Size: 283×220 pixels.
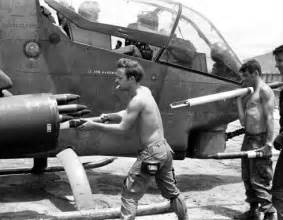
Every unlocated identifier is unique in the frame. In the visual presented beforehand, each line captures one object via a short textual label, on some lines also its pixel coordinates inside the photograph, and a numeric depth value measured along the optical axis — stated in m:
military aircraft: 6.11
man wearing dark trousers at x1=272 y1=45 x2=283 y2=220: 4.44
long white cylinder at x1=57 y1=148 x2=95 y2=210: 5.35
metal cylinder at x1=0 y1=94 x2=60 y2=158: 5.01
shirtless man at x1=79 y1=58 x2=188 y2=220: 4.59
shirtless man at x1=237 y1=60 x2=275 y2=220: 5.50
